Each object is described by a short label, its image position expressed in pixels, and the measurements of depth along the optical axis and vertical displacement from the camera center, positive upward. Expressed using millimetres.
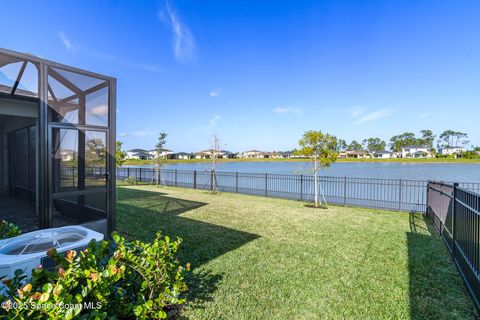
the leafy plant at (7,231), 2270 -781
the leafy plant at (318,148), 7739 +328
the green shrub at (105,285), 1131 -795
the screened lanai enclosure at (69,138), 3258 +309
